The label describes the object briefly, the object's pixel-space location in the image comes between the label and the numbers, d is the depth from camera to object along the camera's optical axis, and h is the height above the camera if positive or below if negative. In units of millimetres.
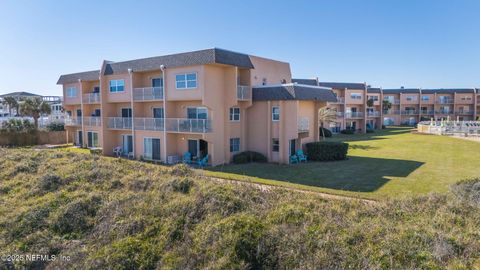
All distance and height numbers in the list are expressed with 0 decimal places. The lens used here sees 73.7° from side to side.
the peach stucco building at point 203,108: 24453 +768
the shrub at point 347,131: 55062 -2558
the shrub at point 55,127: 43188 -1160
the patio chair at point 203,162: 24530 -3437
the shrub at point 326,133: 47038 -2510
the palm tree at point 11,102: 60312 +3191
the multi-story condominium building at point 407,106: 59531 +2234
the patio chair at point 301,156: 26098 -3233
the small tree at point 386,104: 68312 +2531
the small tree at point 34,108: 42719 +1426
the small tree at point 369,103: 61531 +2503
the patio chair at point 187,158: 25859 -3283
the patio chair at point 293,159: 25708 -3451
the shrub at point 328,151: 26297 -2845
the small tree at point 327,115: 38750 +163
